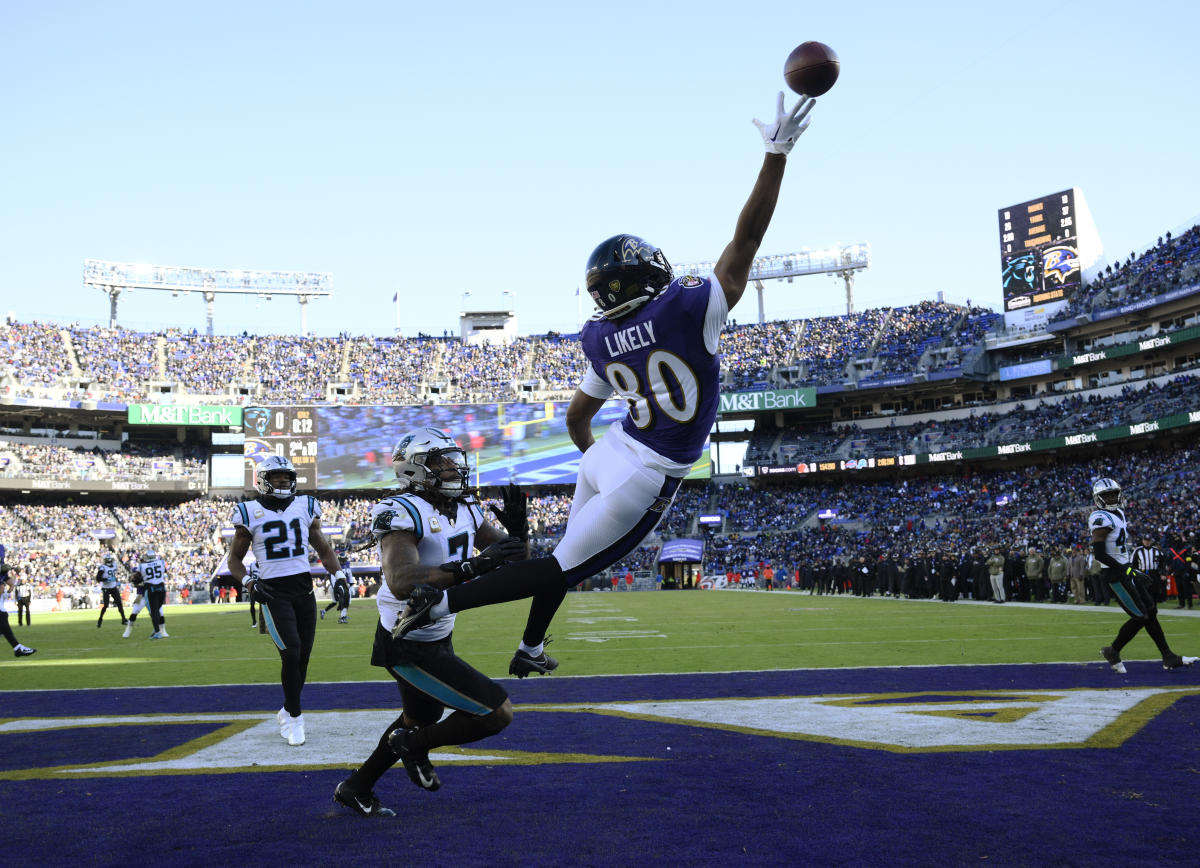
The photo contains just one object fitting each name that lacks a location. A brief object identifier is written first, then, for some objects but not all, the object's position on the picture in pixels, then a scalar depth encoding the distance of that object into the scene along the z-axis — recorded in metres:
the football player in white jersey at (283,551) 7.66
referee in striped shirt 16.44
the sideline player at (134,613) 20.61
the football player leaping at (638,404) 4.48
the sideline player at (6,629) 15.36
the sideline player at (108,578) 23.73
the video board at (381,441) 56.44
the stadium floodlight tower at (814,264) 73.25
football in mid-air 4.36
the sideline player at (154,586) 19.94
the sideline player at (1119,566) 10.04
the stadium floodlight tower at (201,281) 71.19
